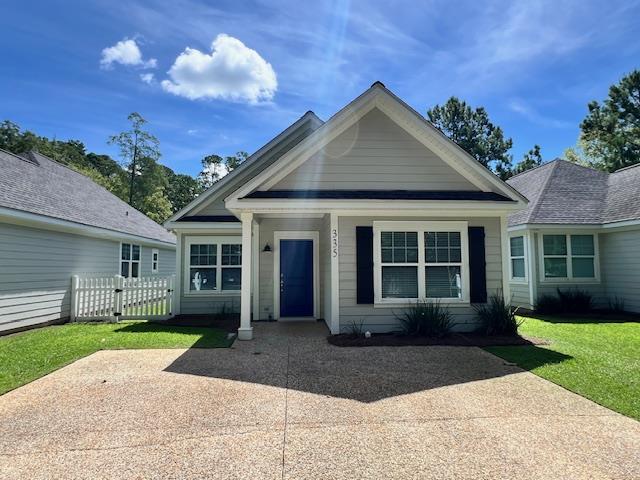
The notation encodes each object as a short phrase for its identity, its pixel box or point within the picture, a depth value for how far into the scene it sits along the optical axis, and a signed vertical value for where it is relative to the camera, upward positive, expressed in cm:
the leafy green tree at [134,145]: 3628 +1211
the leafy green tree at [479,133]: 3950 +1431
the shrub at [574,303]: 1165 -129
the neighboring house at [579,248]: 1155 +52
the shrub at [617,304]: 1166 -136
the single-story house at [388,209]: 793 +120
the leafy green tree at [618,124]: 2747 +1138
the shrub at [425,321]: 780 -126
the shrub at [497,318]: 800 -122
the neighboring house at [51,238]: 892 +84
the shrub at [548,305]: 1169 -137
